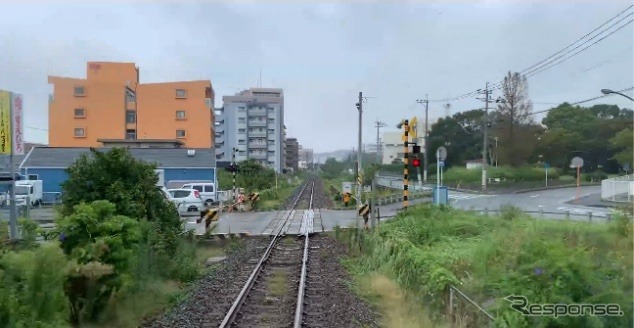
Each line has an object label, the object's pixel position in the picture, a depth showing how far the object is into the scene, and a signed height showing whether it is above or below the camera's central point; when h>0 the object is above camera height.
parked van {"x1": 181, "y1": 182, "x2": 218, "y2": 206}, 34.38 -1.11
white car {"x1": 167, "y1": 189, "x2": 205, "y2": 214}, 30.41 -1.44
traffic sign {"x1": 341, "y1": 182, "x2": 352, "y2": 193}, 37.12 -1.02
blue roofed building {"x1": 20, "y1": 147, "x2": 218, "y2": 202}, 40.09 +0.60
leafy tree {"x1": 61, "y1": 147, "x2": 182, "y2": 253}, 10.55 -0.27
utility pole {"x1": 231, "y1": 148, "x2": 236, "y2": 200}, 35.05 -1.39
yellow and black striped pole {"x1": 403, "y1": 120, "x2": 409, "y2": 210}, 16.02 +0.65
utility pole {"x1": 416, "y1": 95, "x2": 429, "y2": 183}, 30.44 +0.80
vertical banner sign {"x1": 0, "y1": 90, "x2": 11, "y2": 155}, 12.22 +1.04
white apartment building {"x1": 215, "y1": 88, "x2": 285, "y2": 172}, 88.25 +6.30
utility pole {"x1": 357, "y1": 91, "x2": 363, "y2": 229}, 25.98 +2.36
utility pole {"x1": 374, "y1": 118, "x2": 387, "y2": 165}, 51.32 +2.59
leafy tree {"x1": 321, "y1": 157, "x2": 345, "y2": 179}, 108.44 +0.73
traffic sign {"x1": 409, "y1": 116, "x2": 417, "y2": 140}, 16.08 +1.24
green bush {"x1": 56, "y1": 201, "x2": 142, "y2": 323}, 7.92 -1.13
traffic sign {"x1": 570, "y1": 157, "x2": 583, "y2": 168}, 20.02 +0.36
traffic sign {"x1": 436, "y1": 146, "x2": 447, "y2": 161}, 17.82 +0.58
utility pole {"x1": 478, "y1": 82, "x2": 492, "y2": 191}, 28.94 +1.73
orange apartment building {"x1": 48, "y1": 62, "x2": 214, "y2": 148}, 49.41 +5.43
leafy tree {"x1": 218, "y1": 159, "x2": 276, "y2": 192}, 47.66 -0.53
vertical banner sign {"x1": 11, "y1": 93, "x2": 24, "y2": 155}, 12.38 +1.02
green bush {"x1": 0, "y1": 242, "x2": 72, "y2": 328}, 6.21 -1.22
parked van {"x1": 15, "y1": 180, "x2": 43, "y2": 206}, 31.11 -1.09
